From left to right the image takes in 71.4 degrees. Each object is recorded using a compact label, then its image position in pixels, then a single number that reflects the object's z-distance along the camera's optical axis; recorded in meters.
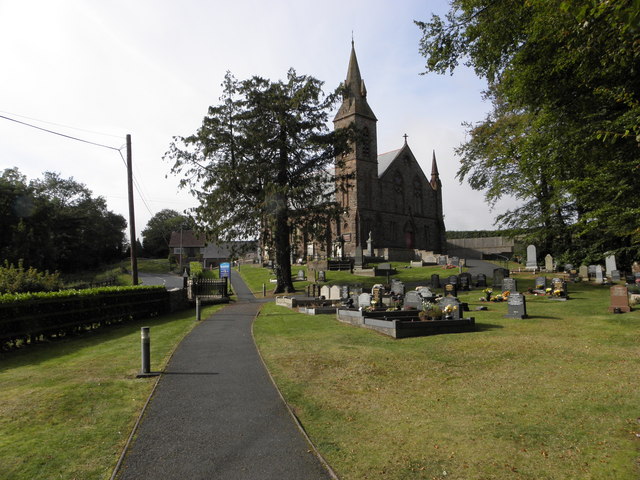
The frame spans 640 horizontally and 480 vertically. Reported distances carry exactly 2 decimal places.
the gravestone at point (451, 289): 22.20
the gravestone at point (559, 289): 19.97
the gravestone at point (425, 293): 18.36
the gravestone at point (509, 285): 21.17
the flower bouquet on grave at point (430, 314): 13.37
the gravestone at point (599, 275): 26.17
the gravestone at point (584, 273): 28.10
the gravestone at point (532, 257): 33.78
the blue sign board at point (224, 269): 33.06
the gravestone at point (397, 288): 21.58
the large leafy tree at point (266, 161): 28.38
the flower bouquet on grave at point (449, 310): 13.93
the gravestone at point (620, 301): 15.23
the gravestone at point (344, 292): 20.91
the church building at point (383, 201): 52.50
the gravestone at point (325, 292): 21.86
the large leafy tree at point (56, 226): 56.69
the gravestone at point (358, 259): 40.72
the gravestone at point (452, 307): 13.95
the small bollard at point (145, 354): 9.27
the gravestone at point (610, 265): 27.28
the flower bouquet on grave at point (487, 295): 20.70
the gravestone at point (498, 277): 26.23
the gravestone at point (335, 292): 21.39
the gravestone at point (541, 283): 22.86
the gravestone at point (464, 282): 26.70
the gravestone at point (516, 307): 15.27
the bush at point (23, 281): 23.16
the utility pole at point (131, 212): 23.20
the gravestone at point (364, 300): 16.92
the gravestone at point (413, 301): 15.55
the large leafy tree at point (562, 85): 9.71
